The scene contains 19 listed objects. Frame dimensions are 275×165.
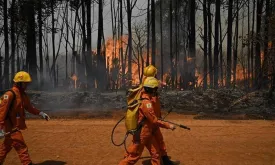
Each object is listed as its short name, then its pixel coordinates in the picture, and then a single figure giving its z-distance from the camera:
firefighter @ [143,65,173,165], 6.41
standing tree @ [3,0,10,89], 24.25
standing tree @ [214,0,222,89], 22.75
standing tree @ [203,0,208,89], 24.73
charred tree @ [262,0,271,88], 15.36
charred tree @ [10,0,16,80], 26.56
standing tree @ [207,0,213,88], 26.67
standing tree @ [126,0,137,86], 24.70
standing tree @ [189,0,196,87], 23.02
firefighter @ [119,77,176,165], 5.70
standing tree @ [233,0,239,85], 26.26
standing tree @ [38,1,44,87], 26.53
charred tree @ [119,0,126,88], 27.69
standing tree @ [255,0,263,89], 21.44
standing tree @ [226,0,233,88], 23.34
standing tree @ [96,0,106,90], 23.85
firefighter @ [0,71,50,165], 6.12
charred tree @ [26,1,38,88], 24.16
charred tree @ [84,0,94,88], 24.27
